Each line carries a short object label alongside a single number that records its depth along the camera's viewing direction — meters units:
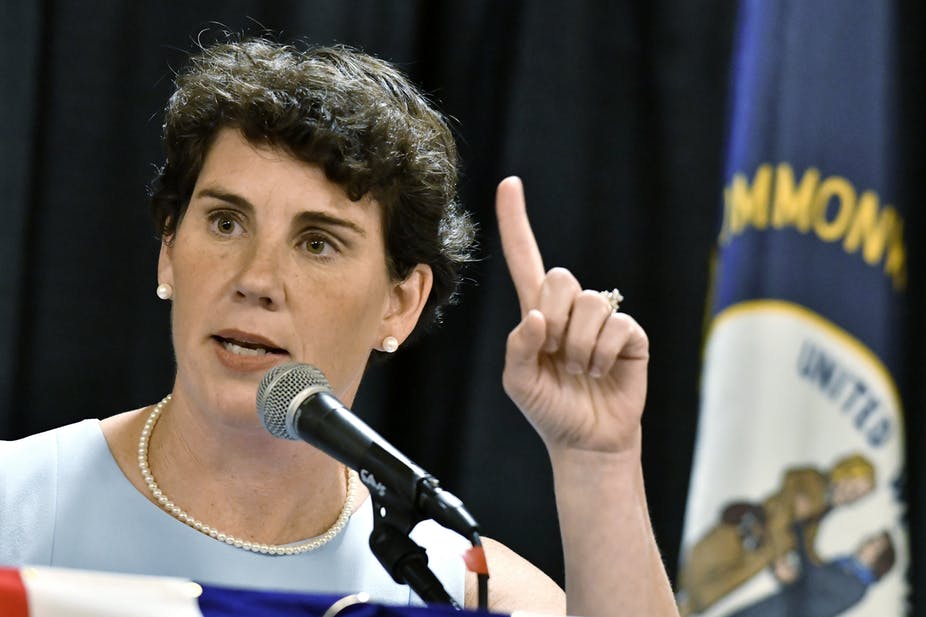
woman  4.37
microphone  4.16
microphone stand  4.17
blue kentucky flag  4.71
